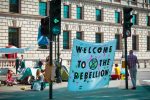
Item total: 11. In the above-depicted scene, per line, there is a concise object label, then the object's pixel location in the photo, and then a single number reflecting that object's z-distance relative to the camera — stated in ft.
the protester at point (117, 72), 78.66
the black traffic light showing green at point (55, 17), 44.44
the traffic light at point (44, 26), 45.01
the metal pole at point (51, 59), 44.19
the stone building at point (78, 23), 119.65
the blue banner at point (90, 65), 42.39
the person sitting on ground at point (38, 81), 57.36
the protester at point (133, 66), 55.42
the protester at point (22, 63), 105.81
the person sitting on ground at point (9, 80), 66.25
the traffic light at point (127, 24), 57.00
